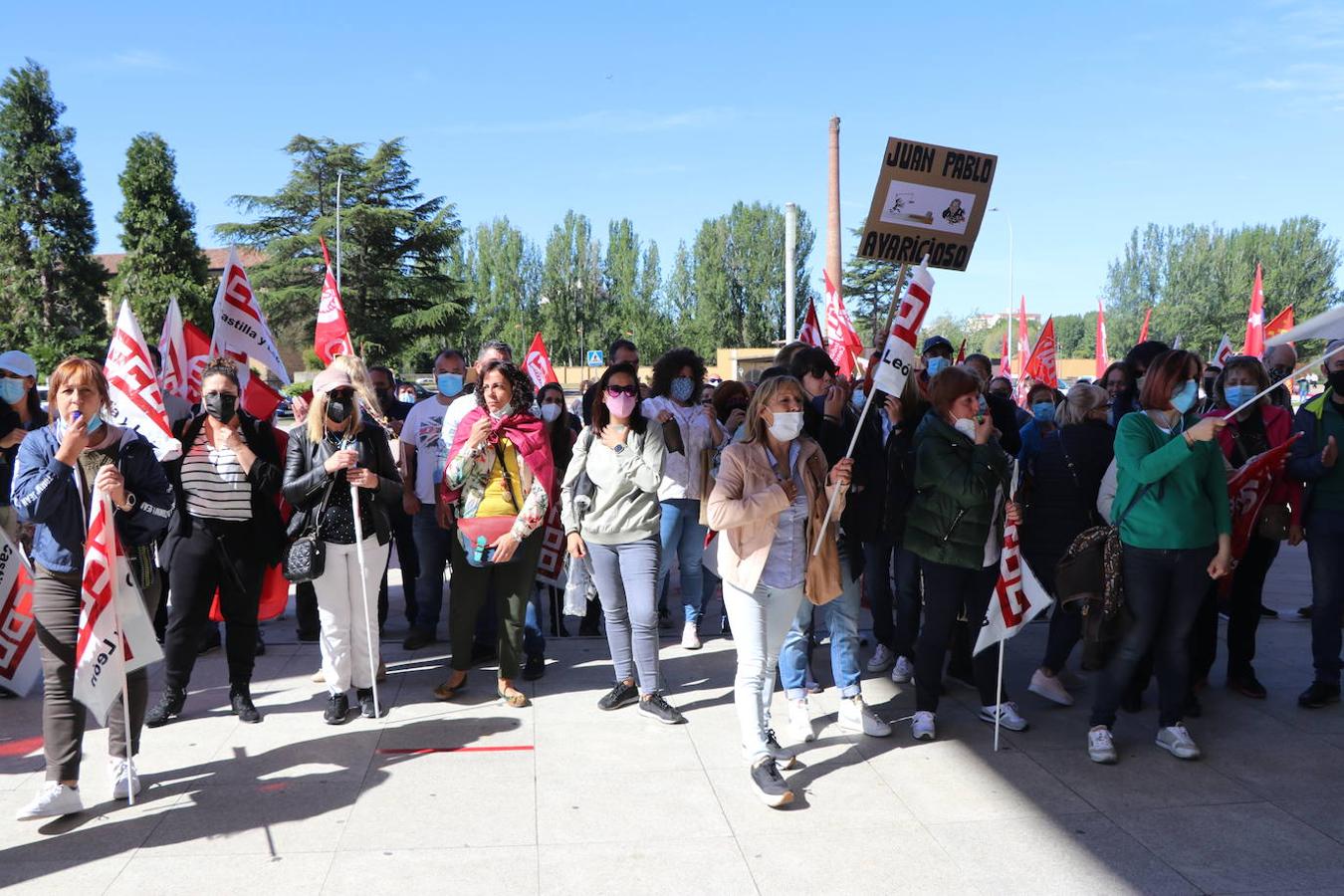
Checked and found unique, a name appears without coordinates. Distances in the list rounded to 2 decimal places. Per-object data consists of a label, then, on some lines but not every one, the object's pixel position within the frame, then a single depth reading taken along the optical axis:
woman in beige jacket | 4.43
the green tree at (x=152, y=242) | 48.19
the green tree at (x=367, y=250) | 46.34
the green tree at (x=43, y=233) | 45.53
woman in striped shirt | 5.25
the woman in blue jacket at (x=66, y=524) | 4.12
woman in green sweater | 4.76
